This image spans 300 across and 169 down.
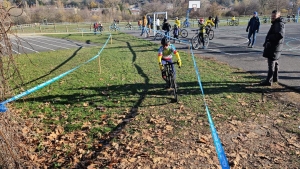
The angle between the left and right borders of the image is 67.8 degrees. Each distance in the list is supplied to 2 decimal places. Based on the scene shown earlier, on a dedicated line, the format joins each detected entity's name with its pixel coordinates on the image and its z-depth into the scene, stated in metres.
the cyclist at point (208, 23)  17.67
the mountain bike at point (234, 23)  41.45
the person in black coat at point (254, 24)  13.57
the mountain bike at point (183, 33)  22.02
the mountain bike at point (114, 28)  38.83
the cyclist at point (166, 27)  18.80
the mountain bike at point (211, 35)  19.14
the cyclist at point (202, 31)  14.02
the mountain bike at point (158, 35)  21.44
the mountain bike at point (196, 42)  14.94
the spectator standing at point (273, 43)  6.79
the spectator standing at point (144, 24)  24.26
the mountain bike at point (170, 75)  6.32
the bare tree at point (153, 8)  77.91
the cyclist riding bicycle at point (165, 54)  6.57
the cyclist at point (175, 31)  19.53
